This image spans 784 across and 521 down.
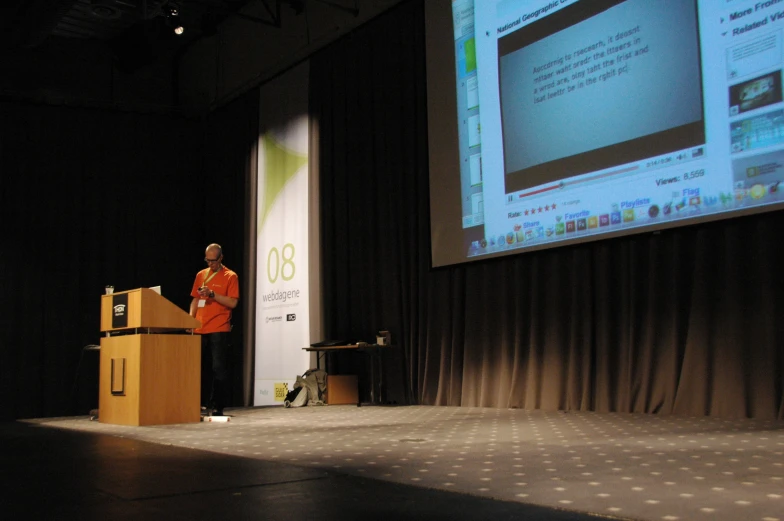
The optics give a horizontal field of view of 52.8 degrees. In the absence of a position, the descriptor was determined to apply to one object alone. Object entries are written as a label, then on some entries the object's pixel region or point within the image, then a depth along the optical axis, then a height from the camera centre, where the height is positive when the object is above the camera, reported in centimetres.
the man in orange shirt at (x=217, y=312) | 541 +26
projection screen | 418 +139
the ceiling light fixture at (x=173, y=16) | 765 +331
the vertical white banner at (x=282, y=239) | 796 +114
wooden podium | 487 -8
